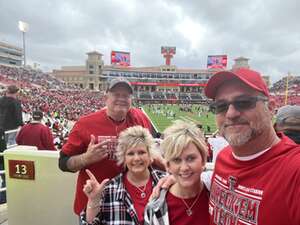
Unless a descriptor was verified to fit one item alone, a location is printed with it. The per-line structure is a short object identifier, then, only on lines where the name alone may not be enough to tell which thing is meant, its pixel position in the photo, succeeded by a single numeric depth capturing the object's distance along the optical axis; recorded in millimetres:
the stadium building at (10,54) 68035
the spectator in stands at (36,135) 3987
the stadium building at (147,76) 81325
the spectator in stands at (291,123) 1932
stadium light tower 50051
